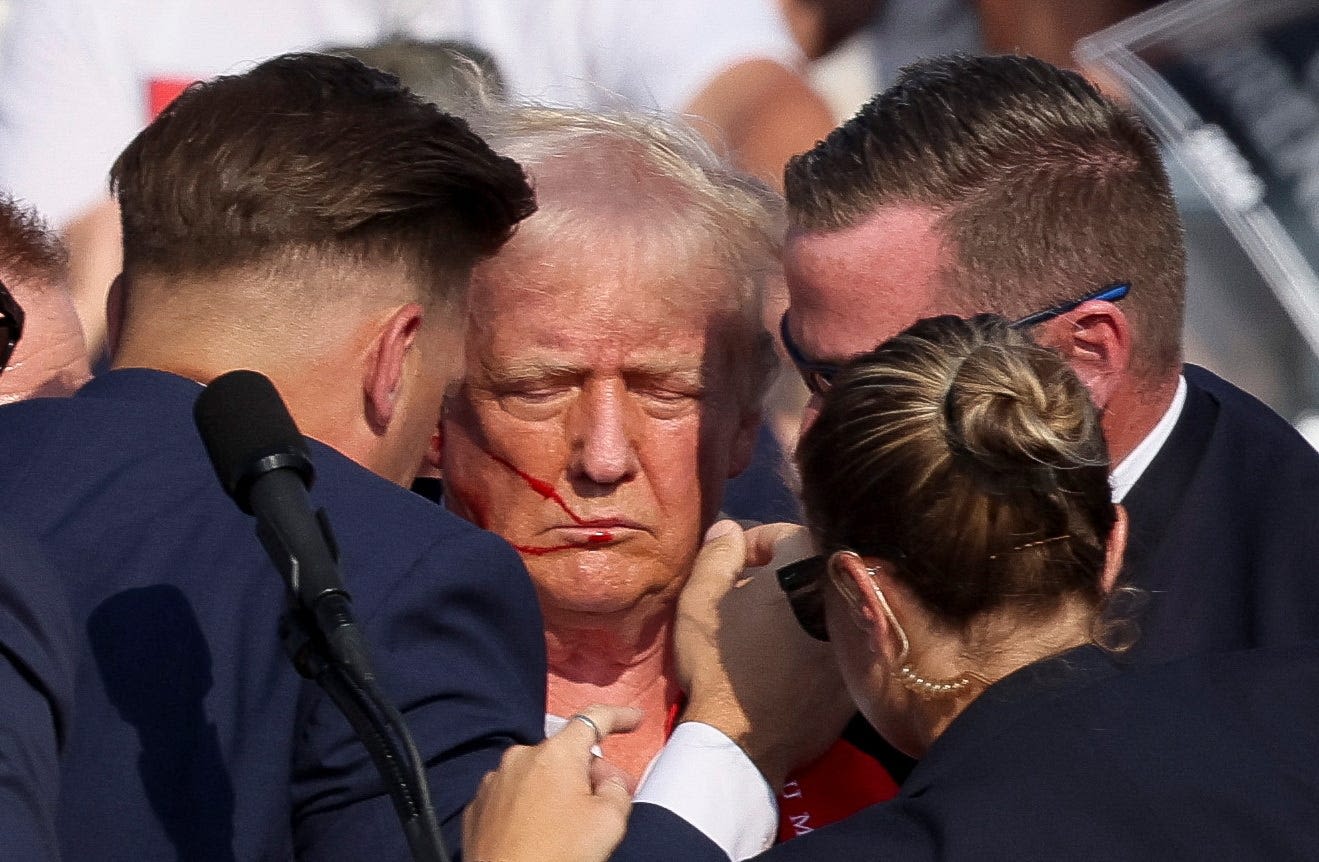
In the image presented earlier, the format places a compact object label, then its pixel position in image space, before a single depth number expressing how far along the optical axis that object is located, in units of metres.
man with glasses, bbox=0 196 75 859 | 5.33
